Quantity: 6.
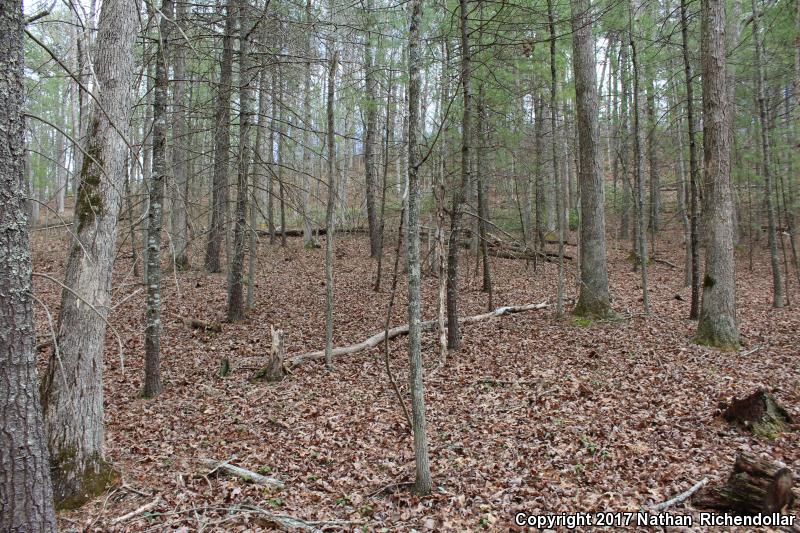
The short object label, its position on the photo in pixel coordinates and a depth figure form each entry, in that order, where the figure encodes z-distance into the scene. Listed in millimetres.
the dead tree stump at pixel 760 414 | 5211
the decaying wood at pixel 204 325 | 10656
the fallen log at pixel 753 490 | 3822
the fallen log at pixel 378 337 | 9027
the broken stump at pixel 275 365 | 8266
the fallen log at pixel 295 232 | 20684
